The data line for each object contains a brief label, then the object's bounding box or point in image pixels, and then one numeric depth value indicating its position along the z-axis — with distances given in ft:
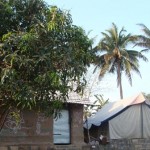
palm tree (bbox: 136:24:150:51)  106.52
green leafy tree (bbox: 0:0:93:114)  31.96
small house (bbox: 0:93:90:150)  48.62
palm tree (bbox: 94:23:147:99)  108.58
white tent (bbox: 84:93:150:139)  69.41
